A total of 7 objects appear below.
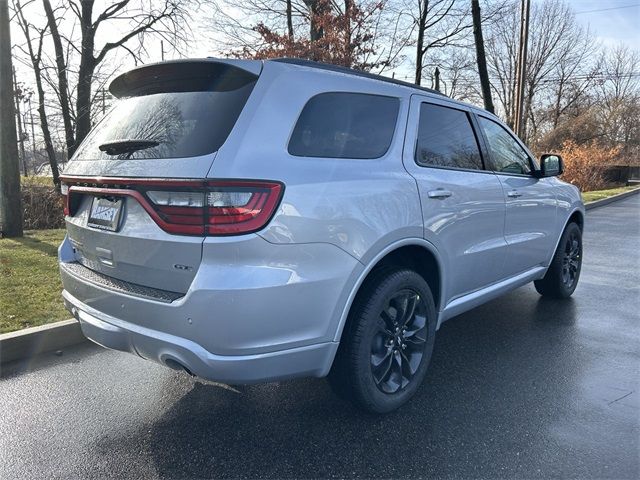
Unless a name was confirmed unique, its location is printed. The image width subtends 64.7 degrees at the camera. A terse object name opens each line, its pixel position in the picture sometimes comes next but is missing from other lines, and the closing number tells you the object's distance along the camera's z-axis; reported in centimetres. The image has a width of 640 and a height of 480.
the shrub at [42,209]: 1161
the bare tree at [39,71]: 1661
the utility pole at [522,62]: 1781
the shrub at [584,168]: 2408
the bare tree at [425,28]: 1866
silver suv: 223
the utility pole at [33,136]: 2173
